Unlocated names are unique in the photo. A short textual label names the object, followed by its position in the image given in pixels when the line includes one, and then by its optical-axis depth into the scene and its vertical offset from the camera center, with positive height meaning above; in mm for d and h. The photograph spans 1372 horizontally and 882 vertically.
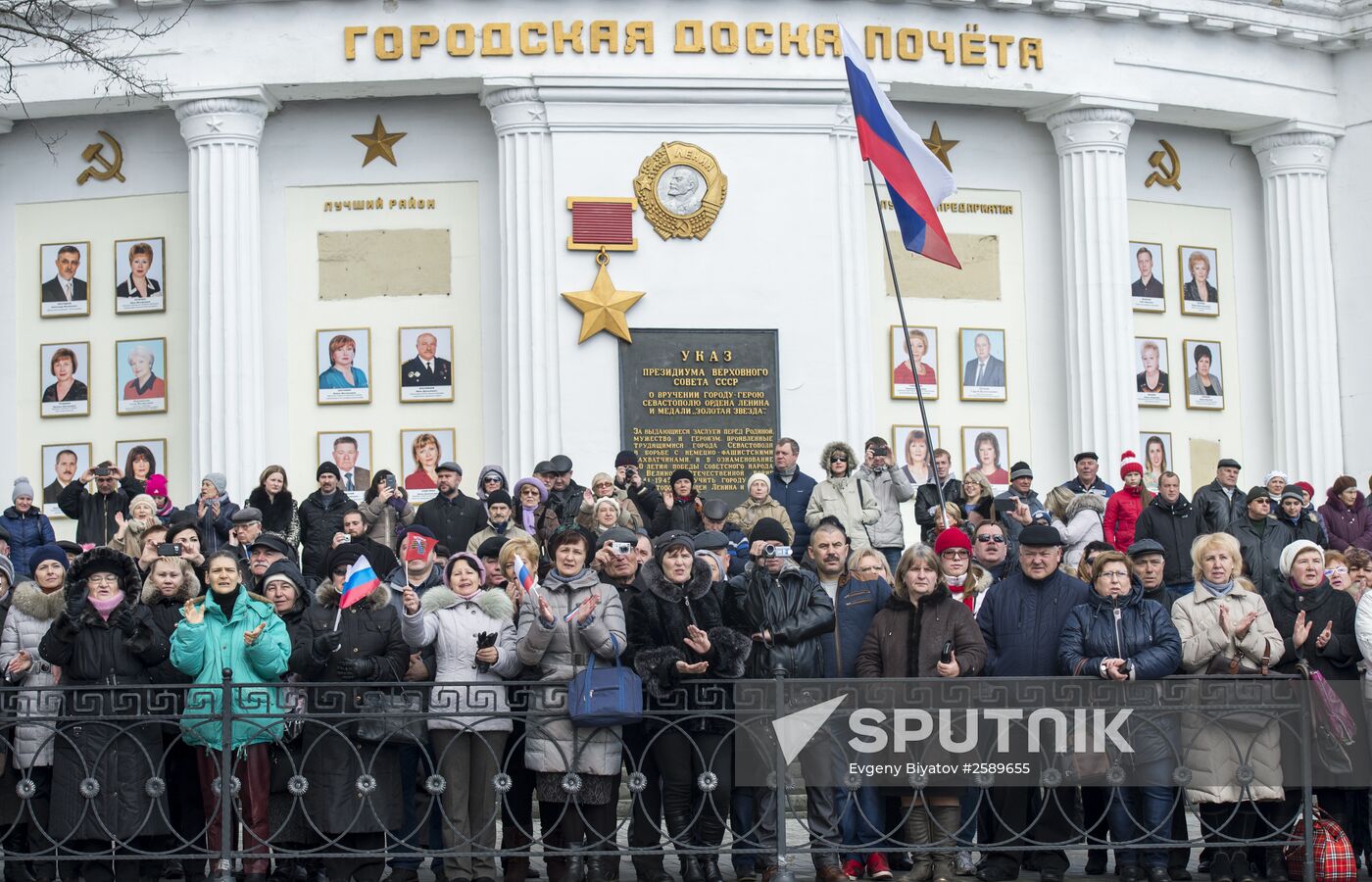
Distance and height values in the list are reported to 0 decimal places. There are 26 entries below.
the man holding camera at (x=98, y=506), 17625 -33
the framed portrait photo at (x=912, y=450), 21672 +370
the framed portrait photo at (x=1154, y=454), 22672 +279
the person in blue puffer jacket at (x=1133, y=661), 11328 -1012
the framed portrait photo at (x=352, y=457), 21312 +421
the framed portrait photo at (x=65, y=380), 21828 +1319
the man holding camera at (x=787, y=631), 11430 -832
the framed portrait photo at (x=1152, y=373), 23125 +1207
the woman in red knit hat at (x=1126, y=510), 17828 -265
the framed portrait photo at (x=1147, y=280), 23281 +2288
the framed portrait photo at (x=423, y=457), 18875 +368
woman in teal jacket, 11195 -947
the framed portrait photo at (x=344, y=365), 21578 +1395
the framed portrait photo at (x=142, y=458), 18672 +420
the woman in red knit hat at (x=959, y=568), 12875 -541
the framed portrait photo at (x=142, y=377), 21781 +1326
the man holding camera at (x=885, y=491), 17328 -56
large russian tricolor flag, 16031 +2516
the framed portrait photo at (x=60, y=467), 21531 +374
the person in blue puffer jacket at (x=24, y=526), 16984 -200
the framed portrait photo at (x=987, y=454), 22469 +319
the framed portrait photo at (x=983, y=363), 22578 +1337
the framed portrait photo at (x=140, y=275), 21875 +2427
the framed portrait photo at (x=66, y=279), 21984 +2420
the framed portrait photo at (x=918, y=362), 22297 +1348
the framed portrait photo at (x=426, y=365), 21594 +1386
